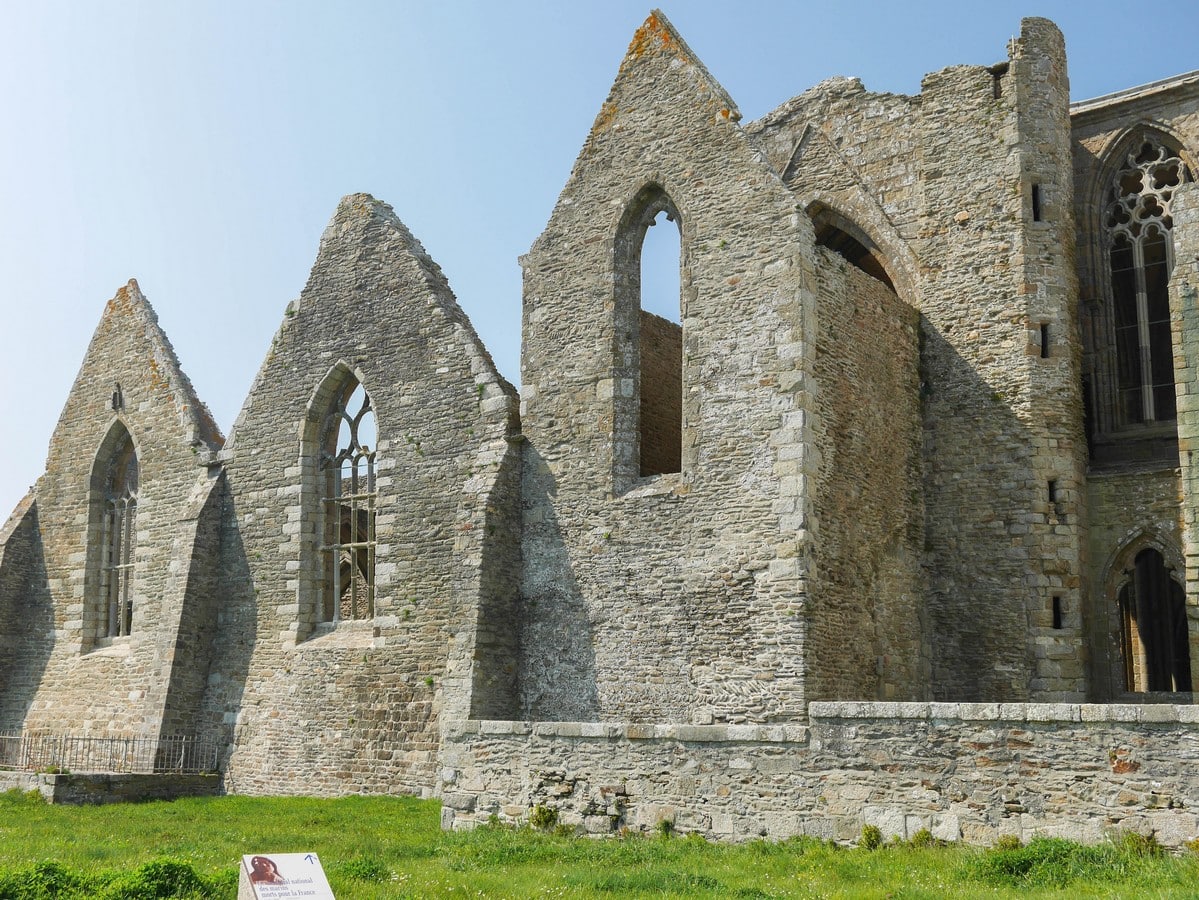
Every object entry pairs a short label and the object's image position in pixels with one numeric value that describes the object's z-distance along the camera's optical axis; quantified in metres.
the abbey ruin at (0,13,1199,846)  14.48
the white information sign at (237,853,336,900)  7.30
